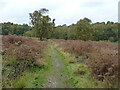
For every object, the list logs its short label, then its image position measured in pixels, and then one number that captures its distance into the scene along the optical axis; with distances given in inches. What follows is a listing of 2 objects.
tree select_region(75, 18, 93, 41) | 877.8
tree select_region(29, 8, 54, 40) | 1018.7
